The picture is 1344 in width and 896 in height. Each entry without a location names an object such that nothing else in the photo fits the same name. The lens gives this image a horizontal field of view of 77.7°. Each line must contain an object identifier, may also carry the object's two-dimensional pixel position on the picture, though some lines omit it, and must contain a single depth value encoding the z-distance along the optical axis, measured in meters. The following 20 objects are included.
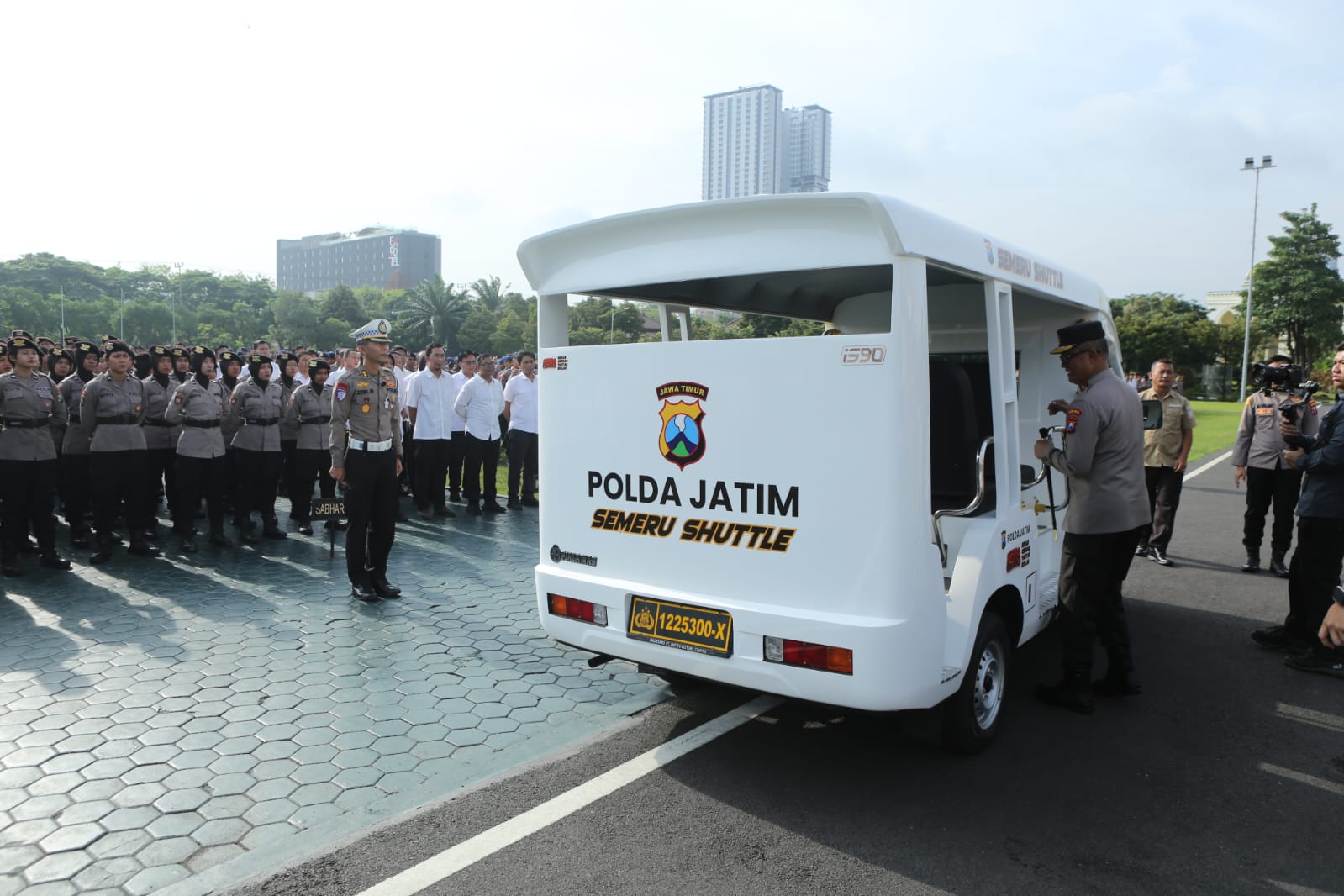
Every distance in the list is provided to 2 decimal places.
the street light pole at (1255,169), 46.69
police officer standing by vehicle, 4.61
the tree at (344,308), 111.56
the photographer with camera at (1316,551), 5.38
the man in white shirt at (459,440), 11.17
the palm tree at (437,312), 99.12
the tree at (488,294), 104.75
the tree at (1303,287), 57.06
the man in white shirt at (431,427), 10.76
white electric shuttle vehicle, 3.27
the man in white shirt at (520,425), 11.49
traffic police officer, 6.74
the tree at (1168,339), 57.75
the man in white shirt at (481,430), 11.00
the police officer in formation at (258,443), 9.10
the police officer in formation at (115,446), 7.86
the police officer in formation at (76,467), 8.66
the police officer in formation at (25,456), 7.19
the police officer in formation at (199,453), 8.48
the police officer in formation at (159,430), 8.48
